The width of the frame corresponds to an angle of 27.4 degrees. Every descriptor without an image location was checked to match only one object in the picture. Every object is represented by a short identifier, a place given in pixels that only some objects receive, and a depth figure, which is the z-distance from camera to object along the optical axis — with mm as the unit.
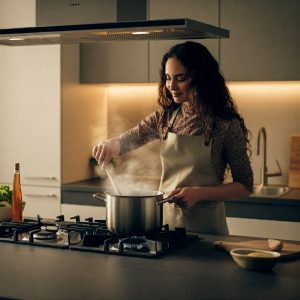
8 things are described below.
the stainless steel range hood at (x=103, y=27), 2014
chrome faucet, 3729
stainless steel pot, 1996
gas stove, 1915
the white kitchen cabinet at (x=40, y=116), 3807
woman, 2463
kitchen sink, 3684
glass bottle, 2304
